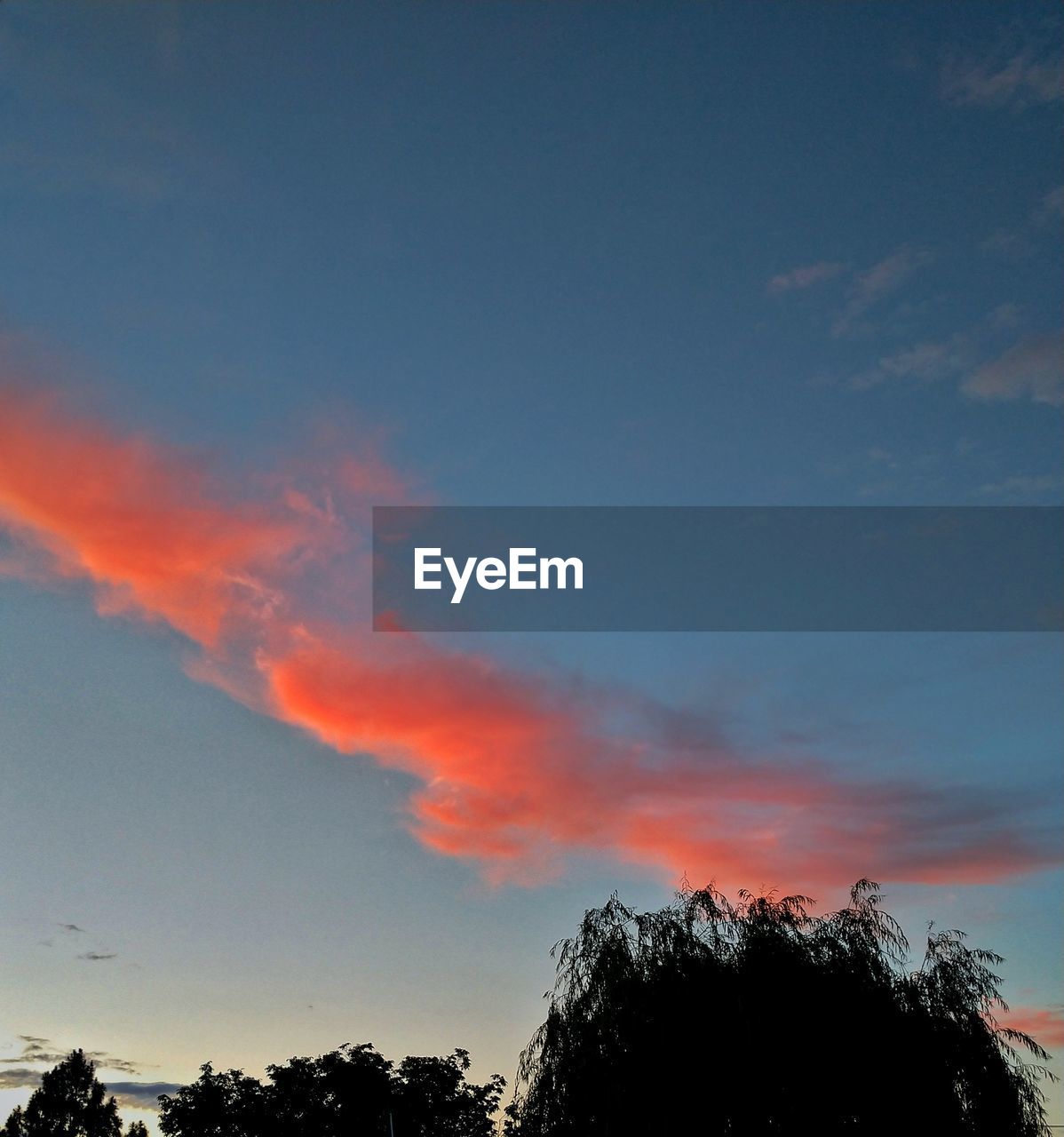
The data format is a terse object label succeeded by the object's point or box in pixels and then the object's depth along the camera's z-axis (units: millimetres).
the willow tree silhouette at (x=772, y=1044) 18234
